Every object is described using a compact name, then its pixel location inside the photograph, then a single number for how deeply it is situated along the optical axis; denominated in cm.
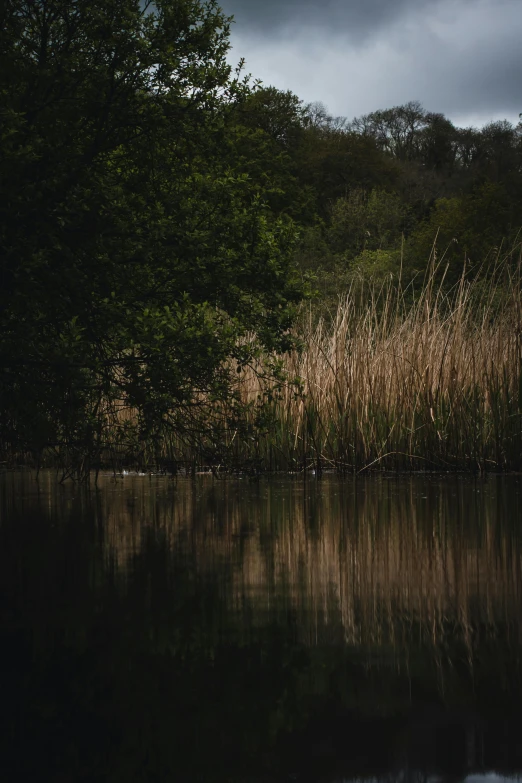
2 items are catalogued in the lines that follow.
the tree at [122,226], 1241
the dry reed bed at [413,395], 1596
